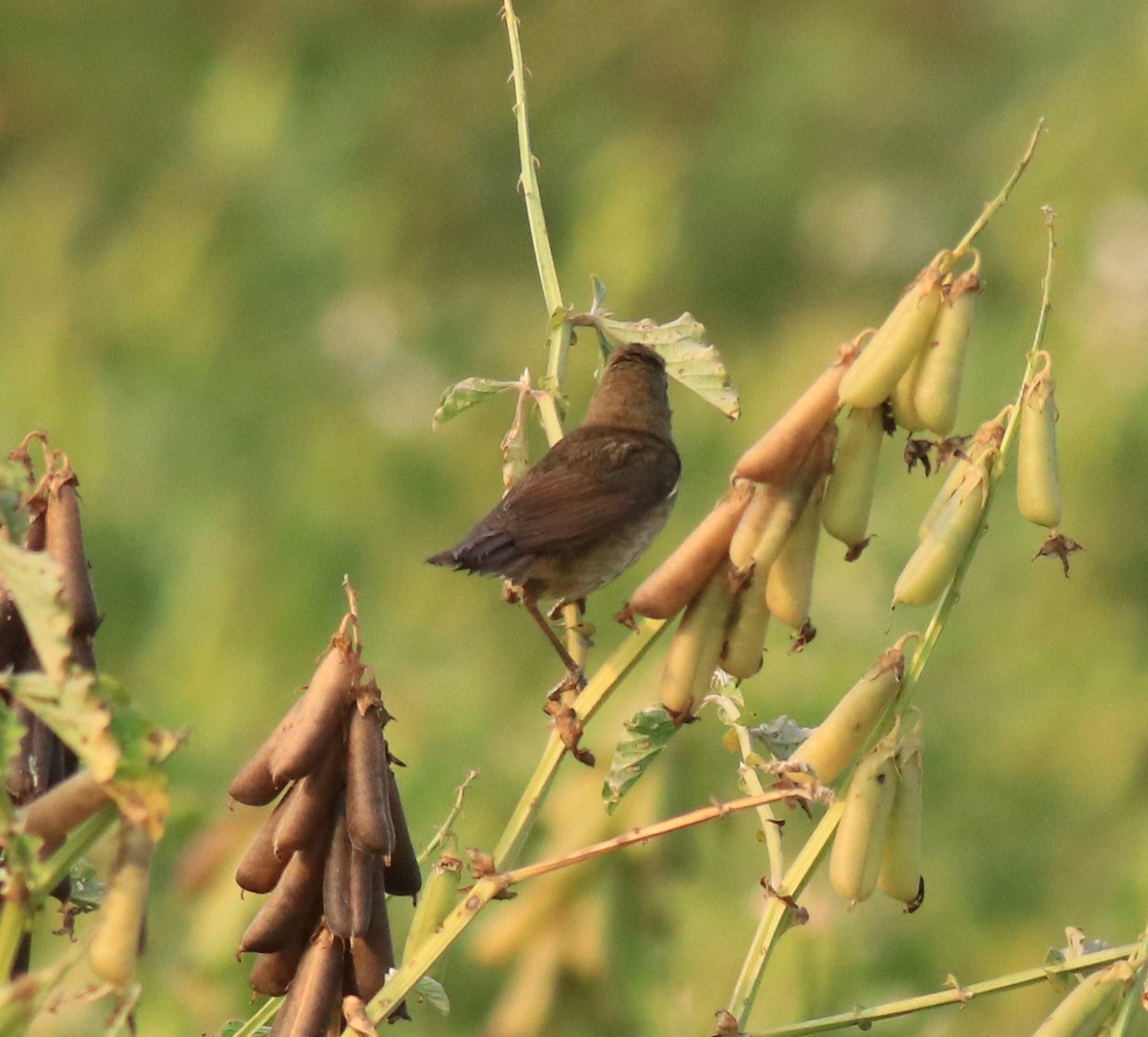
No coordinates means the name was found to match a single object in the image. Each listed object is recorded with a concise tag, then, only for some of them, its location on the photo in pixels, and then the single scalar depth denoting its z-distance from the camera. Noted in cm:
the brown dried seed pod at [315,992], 743
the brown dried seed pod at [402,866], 746
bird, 786
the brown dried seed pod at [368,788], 742
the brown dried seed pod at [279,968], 746
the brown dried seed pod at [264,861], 745
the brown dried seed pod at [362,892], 743
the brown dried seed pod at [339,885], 743
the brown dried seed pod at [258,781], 745
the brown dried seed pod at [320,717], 742
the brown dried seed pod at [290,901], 745
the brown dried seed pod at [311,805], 744
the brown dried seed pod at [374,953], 744
